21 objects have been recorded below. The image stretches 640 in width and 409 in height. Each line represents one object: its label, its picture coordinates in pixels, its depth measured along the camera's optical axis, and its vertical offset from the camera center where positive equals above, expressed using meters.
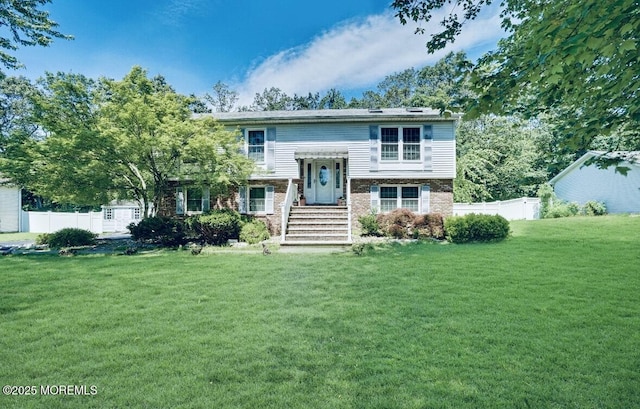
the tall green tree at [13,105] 32.53 +9.98
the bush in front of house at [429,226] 13.20 -0.90
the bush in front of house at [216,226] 13.09 -0.87
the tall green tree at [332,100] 40.52 +12.98
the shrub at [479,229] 11.97 -0.91
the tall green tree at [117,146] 11.18 +2.06
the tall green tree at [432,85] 33.73 +14.91
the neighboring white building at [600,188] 17.69 +0.99
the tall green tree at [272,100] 41.88 +13.41
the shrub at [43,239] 12.82 -1.34
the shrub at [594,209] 18.78 -0.31
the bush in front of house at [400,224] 13.52 -0.82
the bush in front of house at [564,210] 19.05 -0.37
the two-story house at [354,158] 15.34 +2.19
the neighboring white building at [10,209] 22.08 -0.28
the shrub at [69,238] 12.39 -1.28
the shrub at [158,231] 12.54 -1.04
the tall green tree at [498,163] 27.23 +3.46
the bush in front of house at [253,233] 13.33 -1.17
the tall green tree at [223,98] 41.50 +13.52
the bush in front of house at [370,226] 14.13 -0.94
